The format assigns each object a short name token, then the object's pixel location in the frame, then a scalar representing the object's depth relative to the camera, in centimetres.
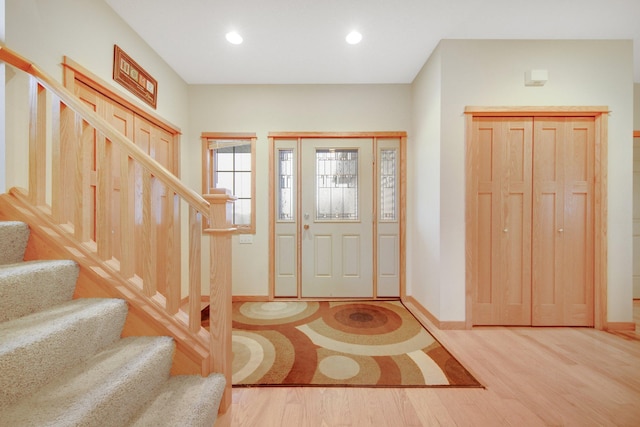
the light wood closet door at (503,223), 239
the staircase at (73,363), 84
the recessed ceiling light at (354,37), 228
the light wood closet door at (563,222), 239
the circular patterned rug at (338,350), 167
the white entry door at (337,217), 321
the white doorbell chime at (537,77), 233
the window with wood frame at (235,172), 319
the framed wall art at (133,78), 207
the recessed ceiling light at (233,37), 230
